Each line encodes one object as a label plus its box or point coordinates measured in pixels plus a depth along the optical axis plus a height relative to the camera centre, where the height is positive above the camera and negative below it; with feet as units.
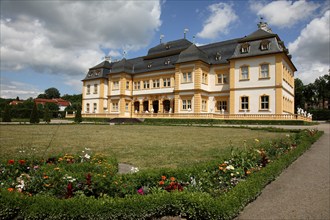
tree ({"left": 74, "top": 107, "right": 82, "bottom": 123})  109.50 -1.02
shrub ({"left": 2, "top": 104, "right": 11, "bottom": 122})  104.51 -1.10
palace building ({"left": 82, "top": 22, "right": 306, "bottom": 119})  94.38 +16.14
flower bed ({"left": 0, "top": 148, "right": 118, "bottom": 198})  13.87 -3.86
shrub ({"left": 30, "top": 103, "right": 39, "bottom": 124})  94.71 -1.19
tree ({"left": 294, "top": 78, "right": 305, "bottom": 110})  206.18 +20.60
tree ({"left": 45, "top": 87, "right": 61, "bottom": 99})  399.61 +34.04
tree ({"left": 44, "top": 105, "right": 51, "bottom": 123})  101.53 -0.78
